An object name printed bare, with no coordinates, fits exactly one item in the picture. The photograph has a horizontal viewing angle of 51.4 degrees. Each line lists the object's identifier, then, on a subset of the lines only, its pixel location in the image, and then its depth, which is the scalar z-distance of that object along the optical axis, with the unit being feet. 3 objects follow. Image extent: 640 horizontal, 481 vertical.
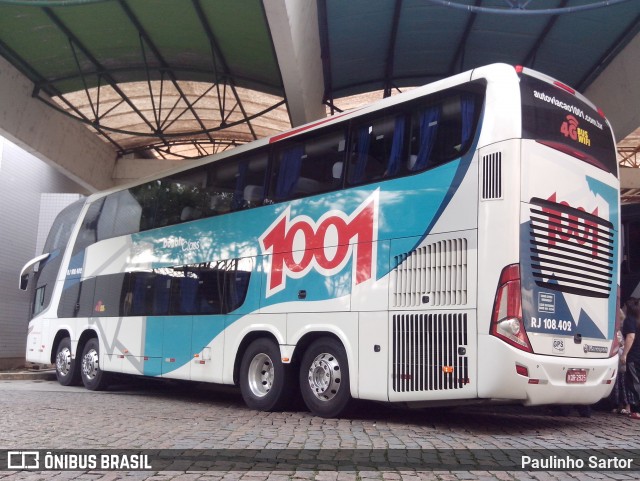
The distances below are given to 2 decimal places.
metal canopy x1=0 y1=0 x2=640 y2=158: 42.93
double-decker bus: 22.97
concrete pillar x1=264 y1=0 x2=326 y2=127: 36.09
